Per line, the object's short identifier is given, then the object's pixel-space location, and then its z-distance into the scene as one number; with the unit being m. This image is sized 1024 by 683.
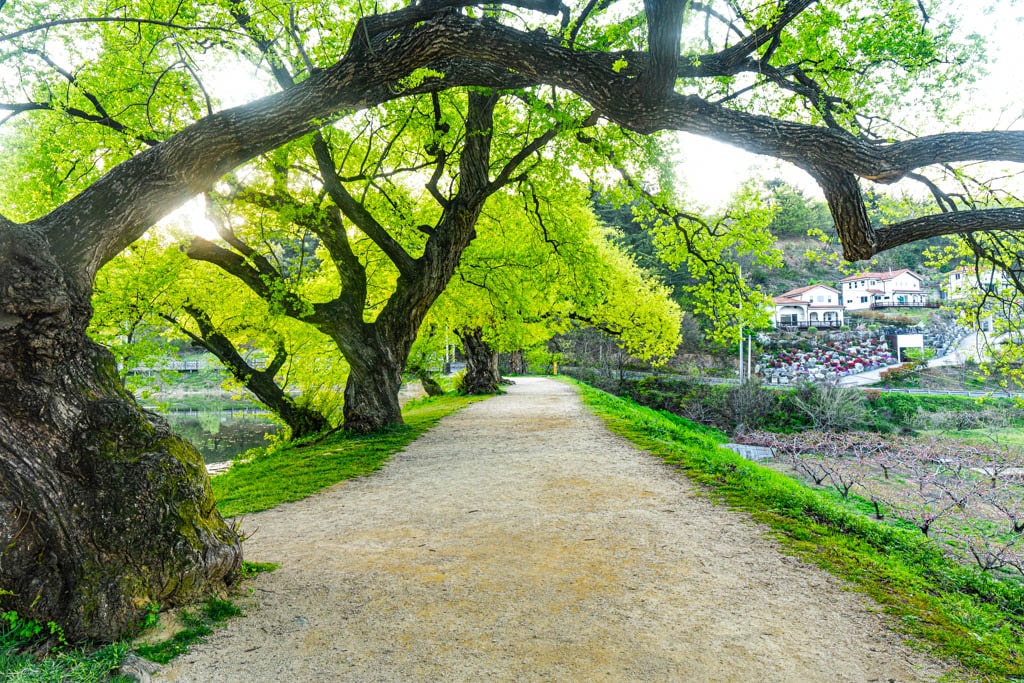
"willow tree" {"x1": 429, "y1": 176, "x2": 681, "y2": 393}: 11.92
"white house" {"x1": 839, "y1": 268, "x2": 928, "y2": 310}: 48.94
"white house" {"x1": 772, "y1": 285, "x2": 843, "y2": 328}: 48.12
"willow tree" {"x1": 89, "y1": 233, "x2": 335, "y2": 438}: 9.59
